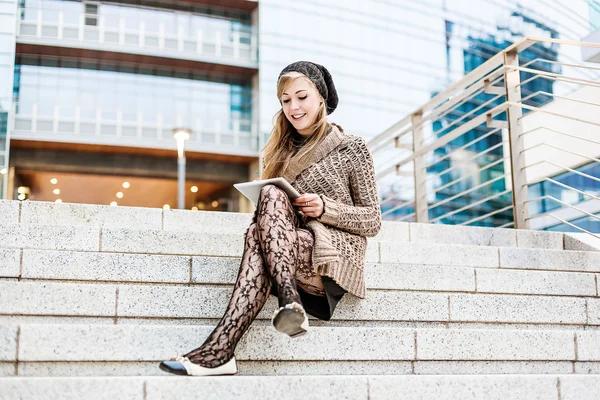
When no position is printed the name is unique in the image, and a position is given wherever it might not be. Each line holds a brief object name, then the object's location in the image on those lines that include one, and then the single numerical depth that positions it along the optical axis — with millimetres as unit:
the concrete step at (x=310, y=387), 2273
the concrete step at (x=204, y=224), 3803
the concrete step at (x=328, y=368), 2521
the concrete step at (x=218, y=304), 2781
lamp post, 11728
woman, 2541
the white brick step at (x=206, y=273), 2979
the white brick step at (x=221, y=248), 3234
